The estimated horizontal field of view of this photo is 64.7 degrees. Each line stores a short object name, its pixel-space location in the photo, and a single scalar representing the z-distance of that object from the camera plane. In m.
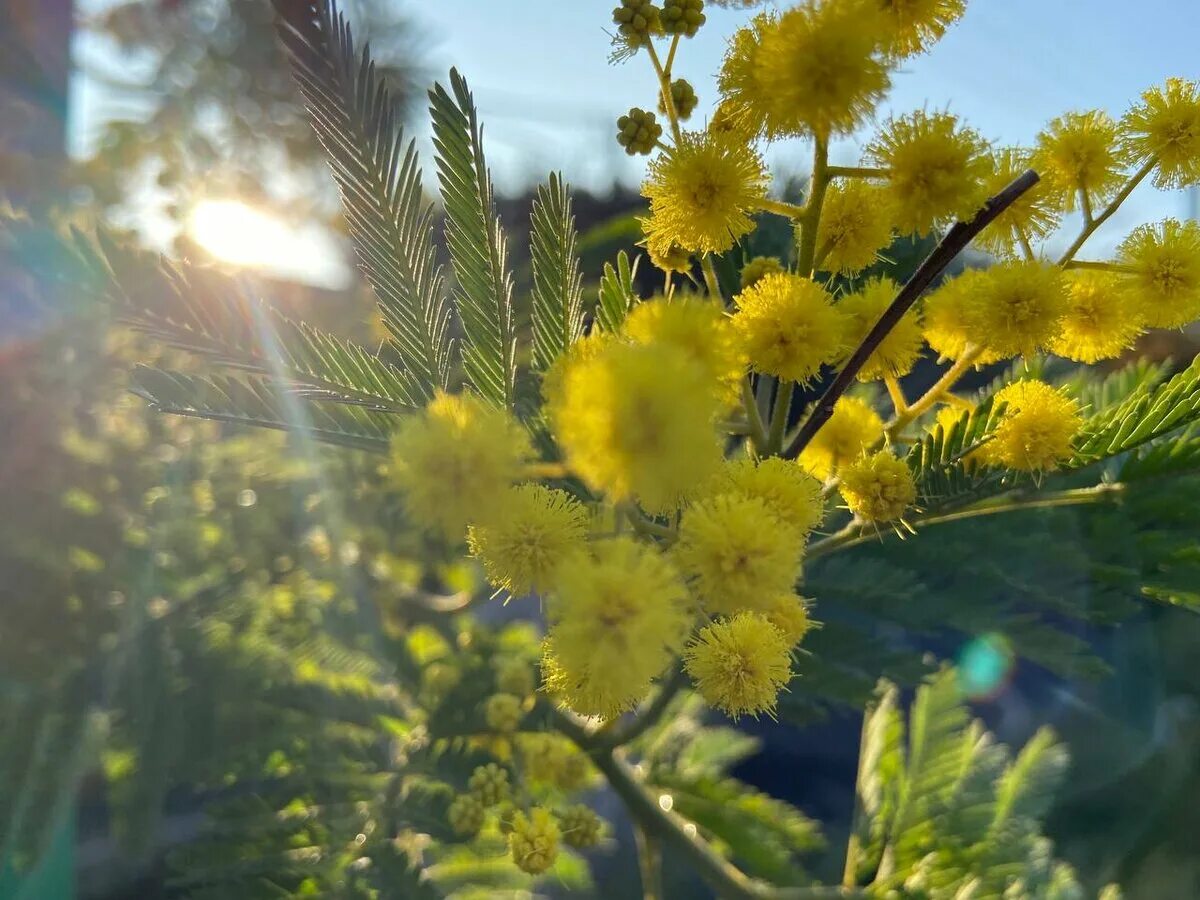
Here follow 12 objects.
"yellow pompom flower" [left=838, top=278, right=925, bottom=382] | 0.08
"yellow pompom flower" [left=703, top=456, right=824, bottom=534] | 0.07
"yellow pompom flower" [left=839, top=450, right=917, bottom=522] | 0.08
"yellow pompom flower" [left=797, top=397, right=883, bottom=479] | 0.09
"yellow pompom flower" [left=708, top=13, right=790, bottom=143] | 0.07
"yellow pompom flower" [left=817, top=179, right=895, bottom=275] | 0.08
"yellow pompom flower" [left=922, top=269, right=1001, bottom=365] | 0.08
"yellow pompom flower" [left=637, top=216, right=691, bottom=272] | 0.08
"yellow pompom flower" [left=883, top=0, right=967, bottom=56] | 0.07
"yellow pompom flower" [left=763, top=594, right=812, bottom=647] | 0.08
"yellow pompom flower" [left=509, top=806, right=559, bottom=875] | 0.10
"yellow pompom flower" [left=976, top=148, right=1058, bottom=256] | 0.08
